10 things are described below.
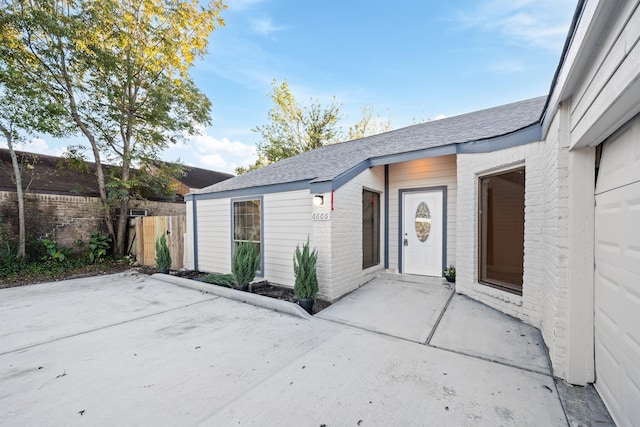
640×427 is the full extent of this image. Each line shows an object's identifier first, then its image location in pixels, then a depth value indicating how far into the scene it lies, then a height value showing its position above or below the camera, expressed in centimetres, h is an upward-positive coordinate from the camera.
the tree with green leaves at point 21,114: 694 +279
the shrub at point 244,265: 514 -111
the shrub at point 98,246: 888 -127
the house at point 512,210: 166 +0
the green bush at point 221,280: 559 -158
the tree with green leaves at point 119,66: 729 +466
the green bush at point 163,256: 724 -130
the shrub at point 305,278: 427 -115
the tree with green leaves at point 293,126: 1820 +611
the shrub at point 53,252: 808 -134
